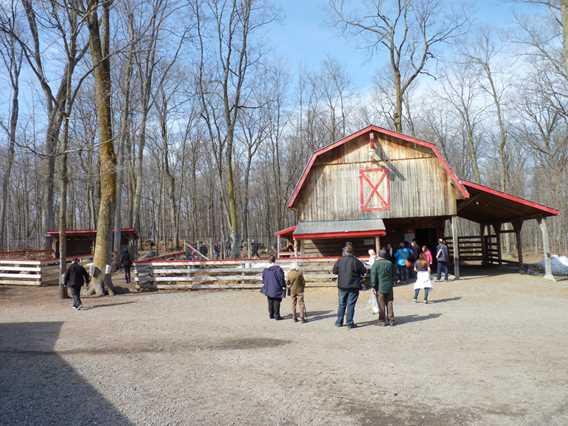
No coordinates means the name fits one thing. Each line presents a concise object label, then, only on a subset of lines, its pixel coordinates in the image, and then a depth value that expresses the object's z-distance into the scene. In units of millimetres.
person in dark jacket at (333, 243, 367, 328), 9883
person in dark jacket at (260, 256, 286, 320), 11234
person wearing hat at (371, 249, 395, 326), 10148
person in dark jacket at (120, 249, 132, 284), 20391
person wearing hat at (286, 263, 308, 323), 10906
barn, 18844
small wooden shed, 29702
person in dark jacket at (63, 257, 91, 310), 13766
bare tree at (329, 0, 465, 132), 30159
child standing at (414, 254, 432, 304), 13047
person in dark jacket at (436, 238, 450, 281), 17828
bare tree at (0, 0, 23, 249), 31131
